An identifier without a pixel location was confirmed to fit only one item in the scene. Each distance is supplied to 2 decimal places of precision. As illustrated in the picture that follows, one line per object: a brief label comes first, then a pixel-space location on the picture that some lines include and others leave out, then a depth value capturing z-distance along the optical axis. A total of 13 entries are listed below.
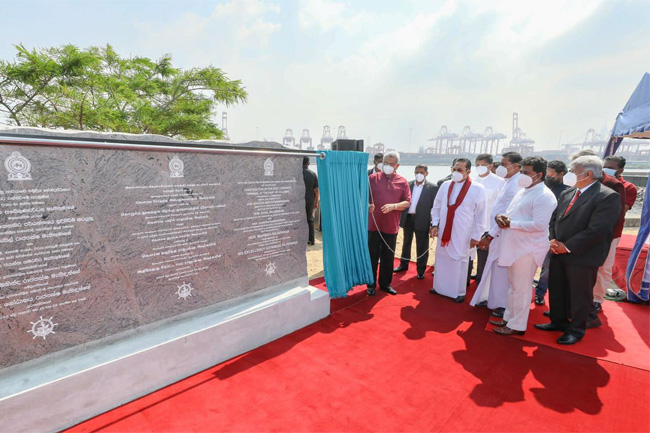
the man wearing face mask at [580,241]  2.42
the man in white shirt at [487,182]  3.83
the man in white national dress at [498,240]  3.16
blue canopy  4.24
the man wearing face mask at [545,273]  3.61
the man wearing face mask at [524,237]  2.60
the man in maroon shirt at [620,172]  3.64
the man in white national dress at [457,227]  3.57
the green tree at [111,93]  8.35
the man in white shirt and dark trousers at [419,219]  4.34
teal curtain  3.13
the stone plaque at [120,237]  1.67
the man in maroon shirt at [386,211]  3.61
